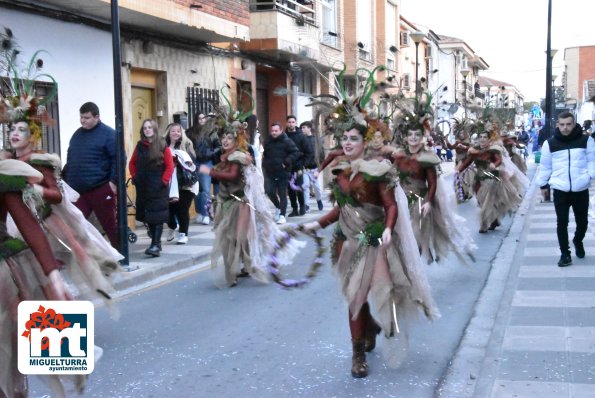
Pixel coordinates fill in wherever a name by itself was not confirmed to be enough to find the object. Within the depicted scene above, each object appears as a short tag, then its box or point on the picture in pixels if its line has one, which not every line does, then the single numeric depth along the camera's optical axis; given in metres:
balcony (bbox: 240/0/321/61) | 19.44
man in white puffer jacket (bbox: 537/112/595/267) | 9.00
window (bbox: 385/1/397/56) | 33.38
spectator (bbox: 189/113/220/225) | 13.79
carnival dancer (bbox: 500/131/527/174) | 17.65
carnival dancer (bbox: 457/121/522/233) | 12.52
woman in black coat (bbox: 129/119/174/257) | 10.21
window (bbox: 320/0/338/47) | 24.92
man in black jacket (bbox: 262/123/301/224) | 14.62
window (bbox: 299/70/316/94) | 24.16
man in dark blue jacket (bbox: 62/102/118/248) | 8.80
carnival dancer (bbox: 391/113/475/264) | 8.34
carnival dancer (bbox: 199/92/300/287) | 8.53
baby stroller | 11.63
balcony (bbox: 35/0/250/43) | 12.20
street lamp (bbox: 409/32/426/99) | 24.77
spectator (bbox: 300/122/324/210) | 16.14
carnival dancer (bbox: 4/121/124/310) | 5.02
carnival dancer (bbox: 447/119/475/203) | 15.51
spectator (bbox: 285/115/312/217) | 15.69
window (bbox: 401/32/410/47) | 42.88
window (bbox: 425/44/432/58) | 51.70
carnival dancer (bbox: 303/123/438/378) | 5.30
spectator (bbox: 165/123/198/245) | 11.50
